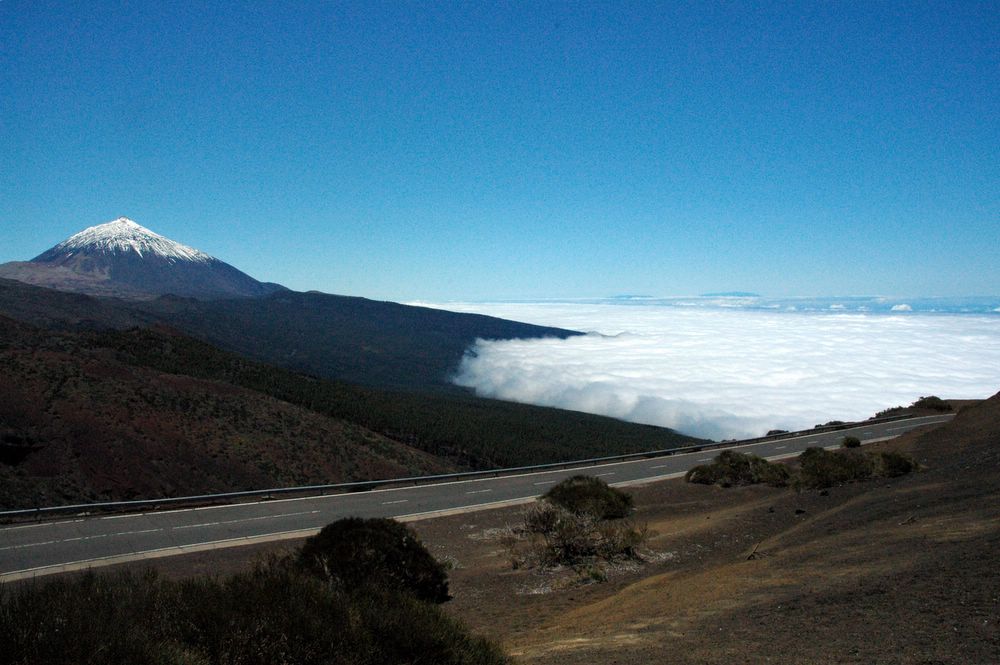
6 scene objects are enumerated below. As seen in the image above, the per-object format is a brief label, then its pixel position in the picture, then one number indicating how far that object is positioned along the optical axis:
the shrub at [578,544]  11.00
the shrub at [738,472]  18.89
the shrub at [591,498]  15.00
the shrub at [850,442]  27.98
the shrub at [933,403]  48.02
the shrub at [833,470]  16.59
